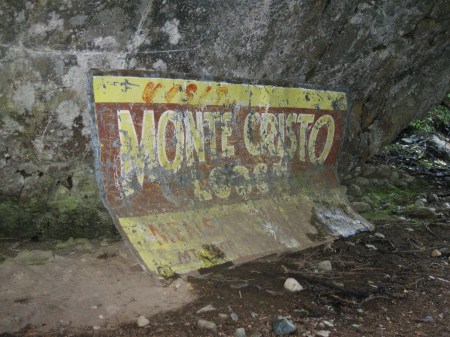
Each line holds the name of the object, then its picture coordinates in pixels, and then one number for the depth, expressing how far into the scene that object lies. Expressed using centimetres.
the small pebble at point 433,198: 419
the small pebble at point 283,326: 194
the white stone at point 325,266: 267
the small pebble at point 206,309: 205
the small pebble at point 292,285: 235
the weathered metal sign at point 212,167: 249
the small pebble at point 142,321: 192
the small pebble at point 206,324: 193
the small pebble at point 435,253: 299
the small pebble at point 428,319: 216
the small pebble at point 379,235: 323
